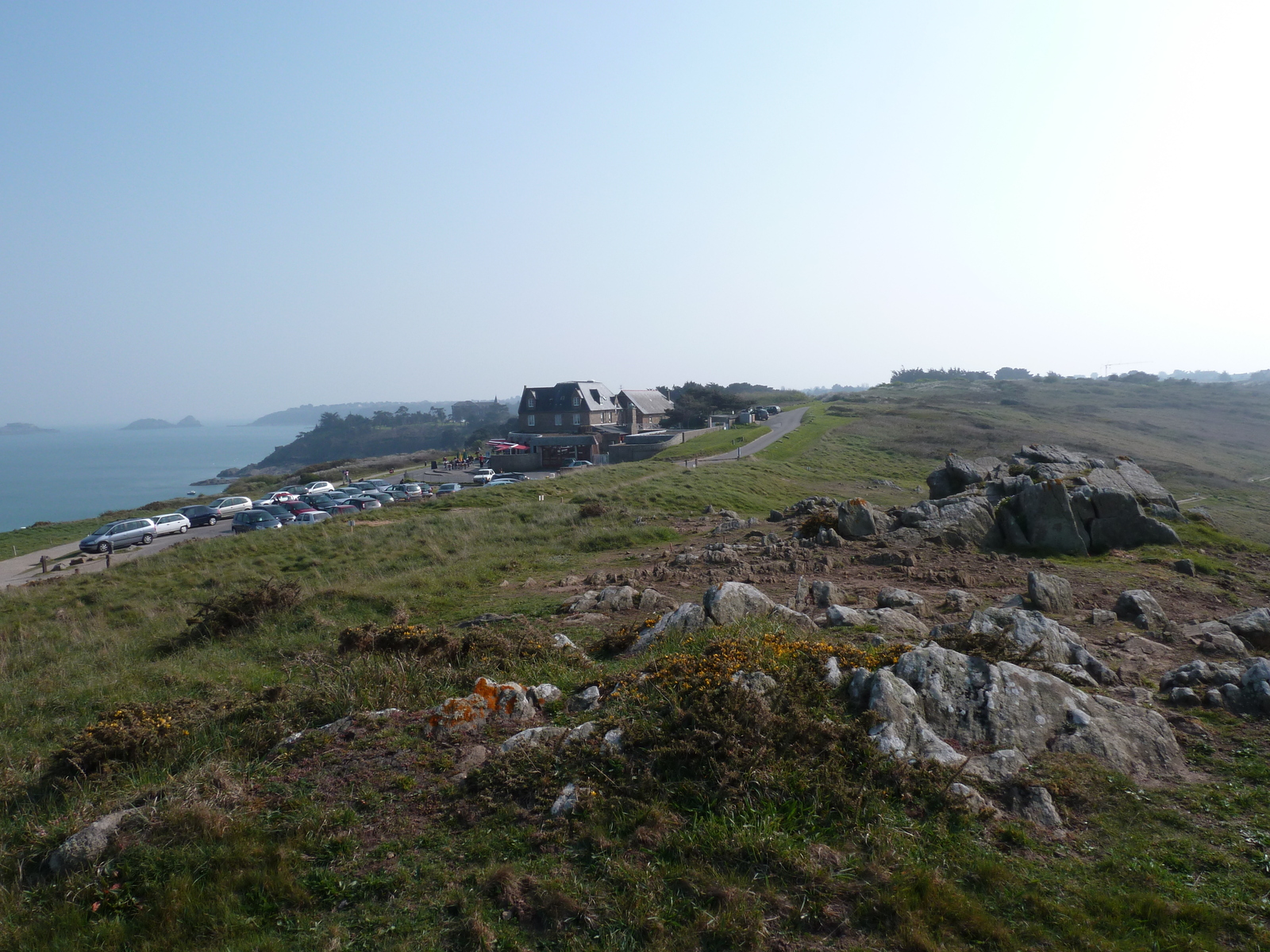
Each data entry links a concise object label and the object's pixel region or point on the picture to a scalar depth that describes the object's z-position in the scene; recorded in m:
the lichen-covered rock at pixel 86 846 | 5.47
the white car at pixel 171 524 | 36.03
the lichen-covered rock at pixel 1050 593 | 11.81
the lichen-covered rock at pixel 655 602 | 12.80
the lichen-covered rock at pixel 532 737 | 6.83
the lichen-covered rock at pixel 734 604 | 10.61
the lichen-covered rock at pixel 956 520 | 17.73
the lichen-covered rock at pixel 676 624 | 10.21
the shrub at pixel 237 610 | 14.19
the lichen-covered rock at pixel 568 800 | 6.01
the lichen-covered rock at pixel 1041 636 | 8.74
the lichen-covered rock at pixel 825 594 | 11.91
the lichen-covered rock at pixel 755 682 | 7.16
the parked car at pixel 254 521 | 34.81
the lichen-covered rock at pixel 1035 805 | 5.85
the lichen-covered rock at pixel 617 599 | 13.02
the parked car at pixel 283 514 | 37.34
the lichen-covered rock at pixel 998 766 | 6.29
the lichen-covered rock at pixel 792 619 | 10.23
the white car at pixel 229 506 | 41.62
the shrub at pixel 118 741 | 7.10
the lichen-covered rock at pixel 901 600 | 11.61
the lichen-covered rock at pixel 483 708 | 7.50
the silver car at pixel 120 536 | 32.44
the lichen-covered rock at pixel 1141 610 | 11.34
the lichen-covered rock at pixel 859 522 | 18.28
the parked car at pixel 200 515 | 39.23
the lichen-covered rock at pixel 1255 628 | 10.45
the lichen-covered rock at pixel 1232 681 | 7.74
